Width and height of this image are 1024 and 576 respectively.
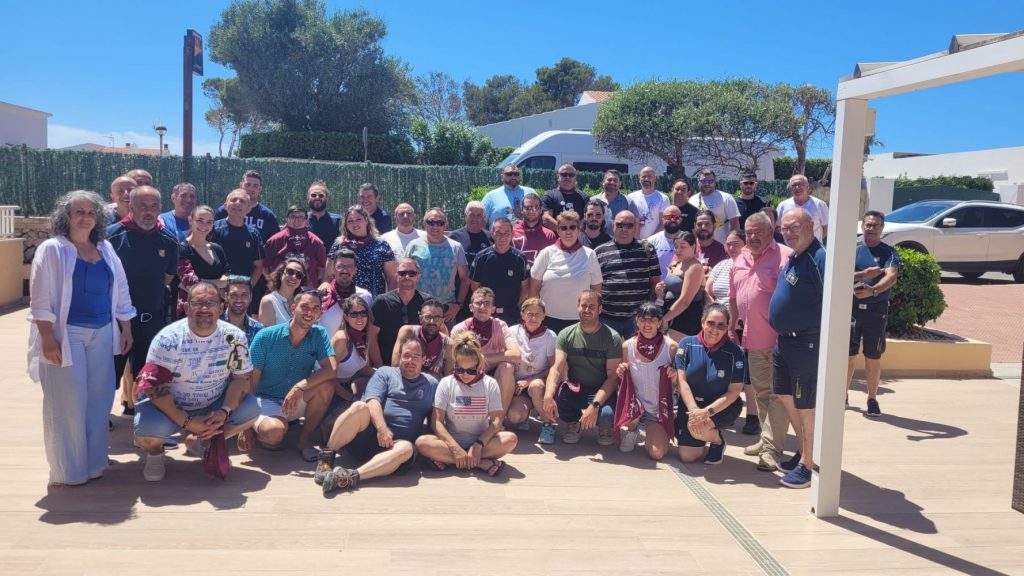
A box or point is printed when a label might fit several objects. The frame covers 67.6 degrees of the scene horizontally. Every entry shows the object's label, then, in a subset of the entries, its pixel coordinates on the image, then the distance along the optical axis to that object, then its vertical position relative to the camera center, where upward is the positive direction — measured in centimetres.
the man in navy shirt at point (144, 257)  546 -32
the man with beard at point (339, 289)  594 -56
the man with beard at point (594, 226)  705 +1
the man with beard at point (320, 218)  741 -1
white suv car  1512 +6
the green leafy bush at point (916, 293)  870 -63
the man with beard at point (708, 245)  689 -13
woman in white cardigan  445 -75
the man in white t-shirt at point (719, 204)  823 +29
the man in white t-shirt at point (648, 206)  829 +24
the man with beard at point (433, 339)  564 -87
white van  1767 +172
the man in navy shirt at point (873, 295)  675 -52
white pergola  407 -2
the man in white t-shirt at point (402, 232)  693 -11
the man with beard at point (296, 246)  669 -25
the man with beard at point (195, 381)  473 -106
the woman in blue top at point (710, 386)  544 -112
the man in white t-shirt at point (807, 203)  808 +33
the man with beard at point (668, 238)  704 -9
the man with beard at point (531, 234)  702 -9
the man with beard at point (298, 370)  530 -107
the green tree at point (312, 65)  3153 +635
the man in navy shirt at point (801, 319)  492 -56
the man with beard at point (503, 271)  650 -40
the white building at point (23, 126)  3459 +388
